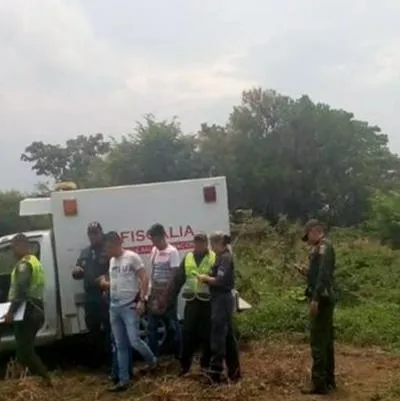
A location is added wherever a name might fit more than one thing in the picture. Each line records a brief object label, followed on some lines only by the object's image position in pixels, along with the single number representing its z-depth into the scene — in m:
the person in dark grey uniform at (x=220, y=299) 8.00
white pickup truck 9.54
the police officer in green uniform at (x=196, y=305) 8.27
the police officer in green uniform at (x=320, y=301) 7.60
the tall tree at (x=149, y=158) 37.53
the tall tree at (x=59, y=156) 63.53
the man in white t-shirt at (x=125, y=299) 8.28
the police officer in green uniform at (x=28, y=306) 8.13
